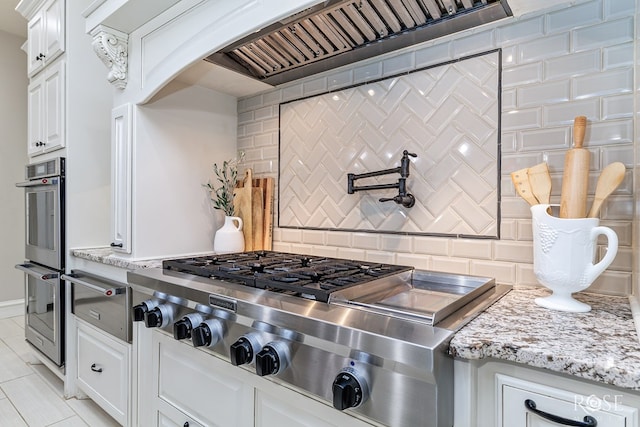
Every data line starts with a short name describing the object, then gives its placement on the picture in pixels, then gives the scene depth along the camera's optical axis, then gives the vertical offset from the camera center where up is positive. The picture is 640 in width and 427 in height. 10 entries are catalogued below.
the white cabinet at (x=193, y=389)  1.12 -0.64
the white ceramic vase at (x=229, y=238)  1.96 -0.16
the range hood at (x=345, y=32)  1.27 +0.73
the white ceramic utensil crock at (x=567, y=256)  0.91 -0.12
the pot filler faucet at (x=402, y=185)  1.47 +0.10
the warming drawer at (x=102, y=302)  1.69 -0.49
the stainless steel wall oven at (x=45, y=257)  2.21 -0.33
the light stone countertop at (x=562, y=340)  0.63 -0.27
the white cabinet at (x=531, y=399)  0.64 -0.37
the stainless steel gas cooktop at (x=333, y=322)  0.75 -0.29
